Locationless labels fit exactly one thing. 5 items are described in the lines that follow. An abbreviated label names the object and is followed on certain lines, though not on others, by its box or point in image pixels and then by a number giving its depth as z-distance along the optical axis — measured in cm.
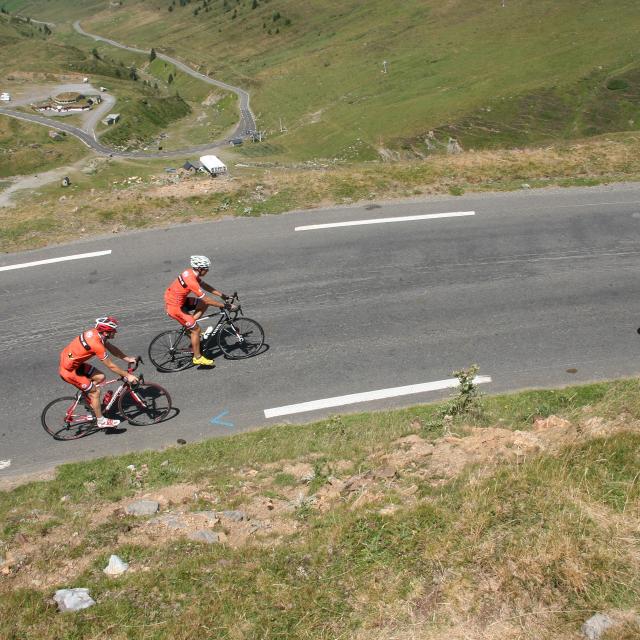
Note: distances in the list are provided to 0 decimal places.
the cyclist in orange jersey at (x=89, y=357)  1079
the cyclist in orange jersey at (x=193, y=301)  1238
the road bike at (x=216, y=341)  1330
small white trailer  4089
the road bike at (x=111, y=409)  1166
